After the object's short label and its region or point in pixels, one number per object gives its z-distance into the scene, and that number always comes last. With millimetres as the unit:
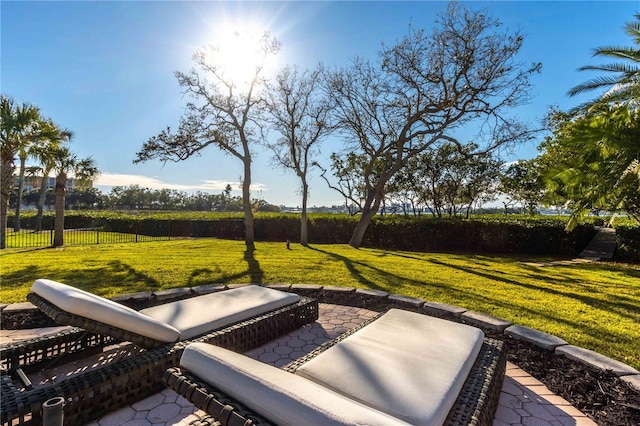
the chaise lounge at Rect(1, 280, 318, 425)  1875
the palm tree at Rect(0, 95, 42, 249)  10047
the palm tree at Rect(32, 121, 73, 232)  11539
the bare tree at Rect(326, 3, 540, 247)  10383
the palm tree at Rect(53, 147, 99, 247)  10992
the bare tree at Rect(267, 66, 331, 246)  13484
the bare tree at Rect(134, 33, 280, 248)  11781
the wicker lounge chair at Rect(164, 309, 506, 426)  1133
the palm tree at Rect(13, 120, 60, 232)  11055
